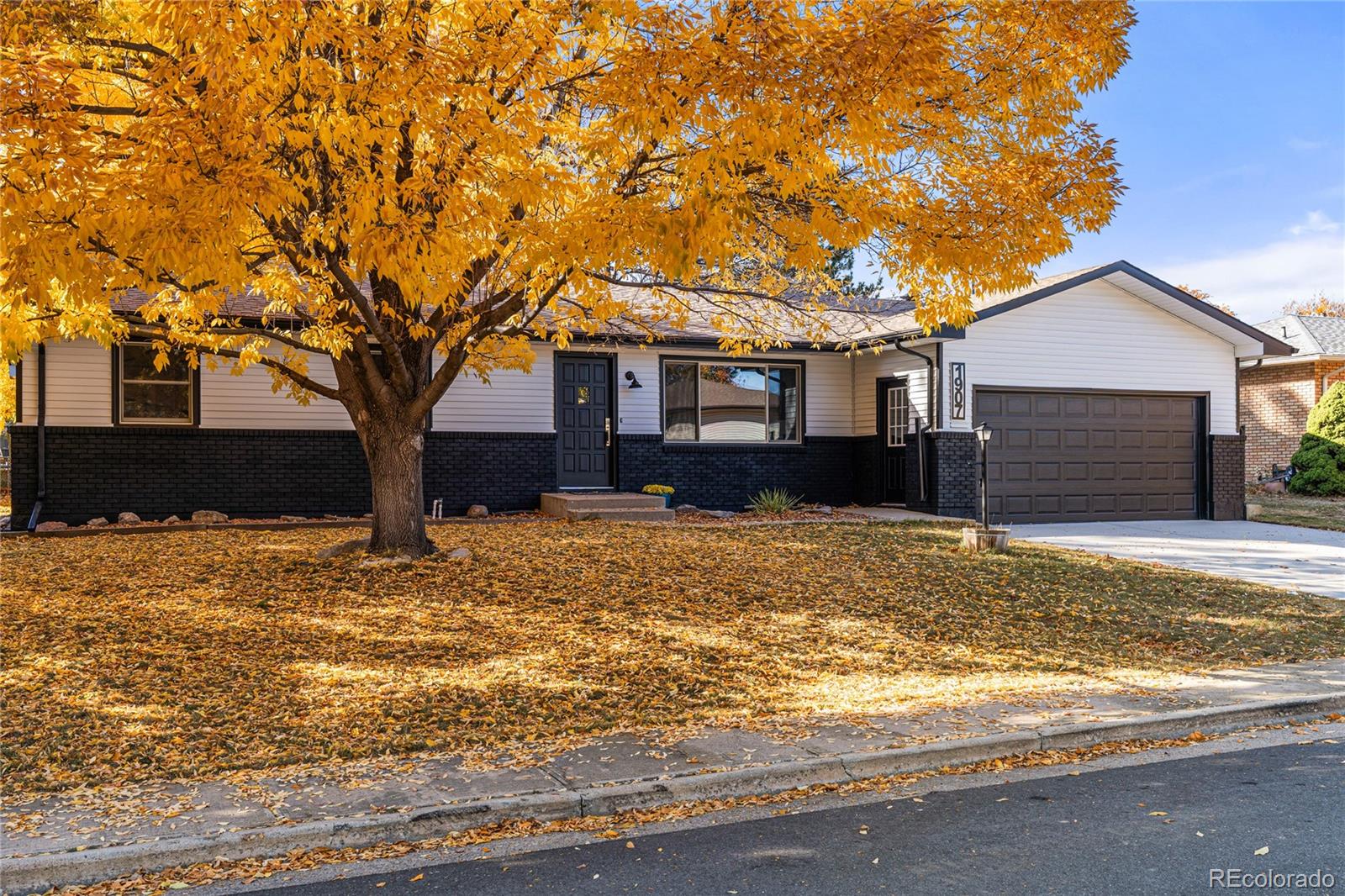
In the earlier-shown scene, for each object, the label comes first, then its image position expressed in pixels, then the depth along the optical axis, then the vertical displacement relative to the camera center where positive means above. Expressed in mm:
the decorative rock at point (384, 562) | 9719 -955
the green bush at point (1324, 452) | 22516 +65
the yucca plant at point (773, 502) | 16188 -685
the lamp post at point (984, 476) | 12023 -216
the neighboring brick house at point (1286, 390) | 25844 +1674
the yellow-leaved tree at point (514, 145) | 6148 +2181
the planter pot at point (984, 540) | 11875 -943
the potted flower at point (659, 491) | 16156 -486
